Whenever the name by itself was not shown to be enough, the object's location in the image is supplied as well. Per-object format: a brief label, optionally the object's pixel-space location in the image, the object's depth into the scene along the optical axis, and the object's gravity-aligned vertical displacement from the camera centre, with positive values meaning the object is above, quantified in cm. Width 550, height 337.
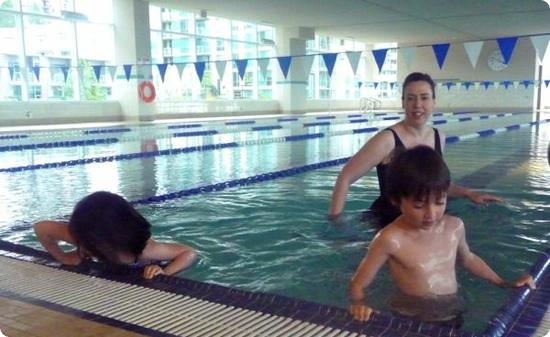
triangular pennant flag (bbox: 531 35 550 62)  991 +89
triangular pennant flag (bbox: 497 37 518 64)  992 +82
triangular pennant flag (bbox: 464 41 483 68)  1244 +95
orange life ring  1703 +18
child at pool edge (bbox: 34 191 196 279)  249 -67
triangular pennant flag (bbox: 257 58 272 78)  1546 +83
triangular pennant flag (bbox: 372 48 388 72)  1191 +82
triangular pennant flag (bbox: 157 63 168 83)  1527 +77
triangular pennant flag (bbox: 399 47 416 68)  1411 +99
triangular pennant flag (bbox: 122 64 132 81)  1627 +81
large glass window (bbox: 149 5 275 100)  2080 +196
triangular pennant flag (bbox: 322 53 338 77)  1272 +79
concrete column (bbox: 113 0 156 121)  1648 +158
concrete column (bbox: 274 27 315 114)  2250 +84
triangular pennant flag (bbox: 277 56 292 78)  1518 +86
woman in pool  296 -28
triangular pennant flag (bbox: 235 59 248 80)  1377 +76
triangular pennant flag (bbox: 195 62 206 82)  1416 +72
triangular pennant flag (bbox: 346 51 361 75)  1367 +89
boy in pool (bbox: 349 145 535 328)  194 -63
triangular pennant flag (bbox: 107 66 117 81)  1659 +81
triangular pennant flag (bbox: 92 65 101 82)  1550 +73
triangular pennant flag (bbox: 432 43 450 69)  1103 +82
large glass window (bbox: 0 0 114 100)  1588 +159
